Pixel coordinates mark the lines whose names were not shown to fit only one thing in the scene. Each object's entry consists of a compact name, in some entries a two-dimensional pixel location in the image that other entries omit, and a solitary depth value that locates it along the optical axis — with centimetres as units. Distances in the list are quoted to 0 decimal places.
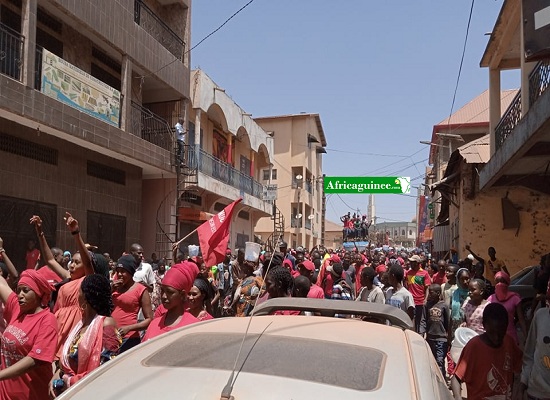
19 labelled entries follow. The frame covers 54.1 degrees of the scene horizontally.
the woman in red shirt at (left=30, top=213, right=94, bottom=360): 385
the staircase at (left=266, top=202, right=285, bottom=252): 3167
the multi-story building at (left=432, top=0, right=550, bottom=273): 968
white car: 170
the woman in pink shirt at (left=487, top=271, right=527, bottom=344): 546
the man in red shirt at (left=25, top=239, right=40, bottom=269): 1052
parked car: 656
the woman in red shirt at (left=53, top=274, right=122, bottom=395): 314
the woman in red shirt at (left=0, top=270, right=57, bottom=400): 325
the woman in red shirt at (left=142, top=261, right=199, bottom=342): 364
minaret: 9750
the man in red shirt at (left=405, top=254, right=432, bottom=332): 865
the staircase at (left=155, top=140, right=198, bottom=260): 1633
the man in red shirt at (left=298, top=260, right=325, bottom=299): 725
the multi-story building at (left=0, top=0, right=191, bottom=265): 1035
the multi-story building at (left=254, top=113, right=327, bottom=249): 3947
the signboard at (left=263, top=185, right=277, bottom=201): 2770
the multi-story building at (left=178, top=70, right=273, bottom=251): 1767
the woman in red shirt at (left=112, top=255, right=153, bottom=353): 457
